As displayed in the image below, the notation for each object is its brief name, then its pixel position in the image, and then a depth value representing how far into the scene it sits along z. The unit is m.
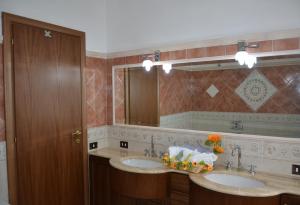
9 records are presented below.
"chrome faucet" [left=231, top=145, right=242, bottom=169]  2.09
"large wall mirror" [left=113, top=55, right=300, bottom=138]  2.07
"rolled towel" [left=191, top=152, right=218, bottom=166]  2.04
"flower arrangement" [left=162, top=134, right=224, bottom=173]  2.02
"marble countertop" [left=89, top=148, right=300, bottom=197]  1.62
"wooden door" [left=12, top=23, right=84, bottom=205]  2.10
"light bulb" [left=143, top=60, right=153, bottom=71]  2.48
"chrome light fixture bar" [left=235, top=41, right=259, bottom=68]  1.94
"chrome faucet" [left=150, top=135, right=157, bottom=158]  2.55
